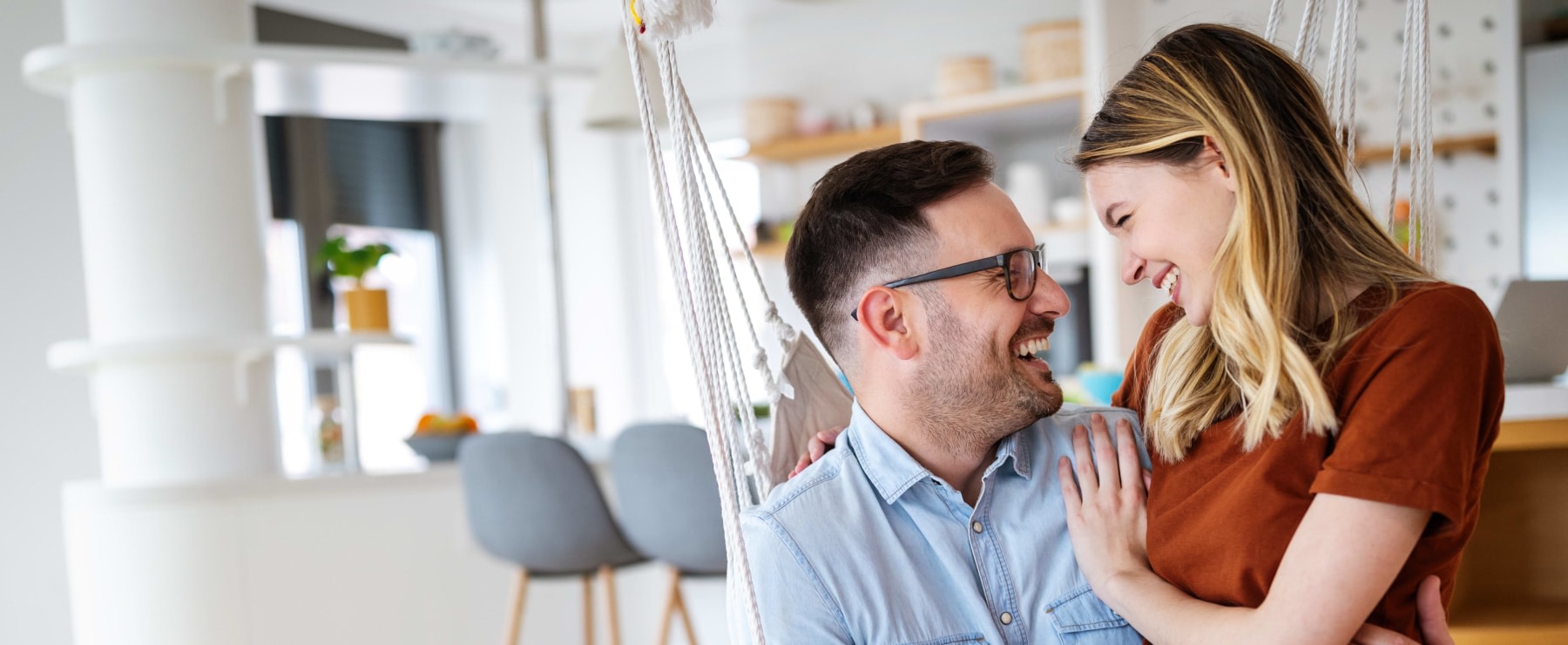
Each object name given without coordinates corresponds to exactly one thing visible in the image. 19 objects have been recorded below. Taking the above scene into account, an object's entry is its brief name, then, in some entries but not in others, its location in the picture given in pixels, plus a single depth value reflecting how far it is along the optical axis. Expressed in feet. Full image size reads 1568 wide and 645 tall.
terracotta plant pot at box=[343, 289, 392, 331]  11.02
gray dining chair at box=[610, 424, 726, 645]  8.60
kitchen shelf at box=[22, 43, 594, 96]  9.22
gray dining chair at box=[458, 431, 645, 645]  9.34
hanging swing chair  3.89
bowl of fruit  11.38
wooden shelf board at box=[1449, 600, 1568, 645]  5.33
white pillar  9.31
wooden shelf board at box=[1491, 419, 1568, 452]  5.40
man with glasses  4.00
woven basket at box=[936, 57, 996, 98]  16.25
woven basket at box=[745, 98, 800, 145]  19.02
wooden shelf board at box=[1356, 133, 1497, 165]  13.10
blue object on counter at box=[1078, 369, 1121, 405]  8.80
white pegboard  13.19
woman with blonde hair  3.17
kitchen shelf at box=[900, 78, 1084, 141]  15.26
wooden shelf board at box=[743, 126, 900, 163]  18.07
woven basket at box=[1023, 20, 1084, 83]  15.21
